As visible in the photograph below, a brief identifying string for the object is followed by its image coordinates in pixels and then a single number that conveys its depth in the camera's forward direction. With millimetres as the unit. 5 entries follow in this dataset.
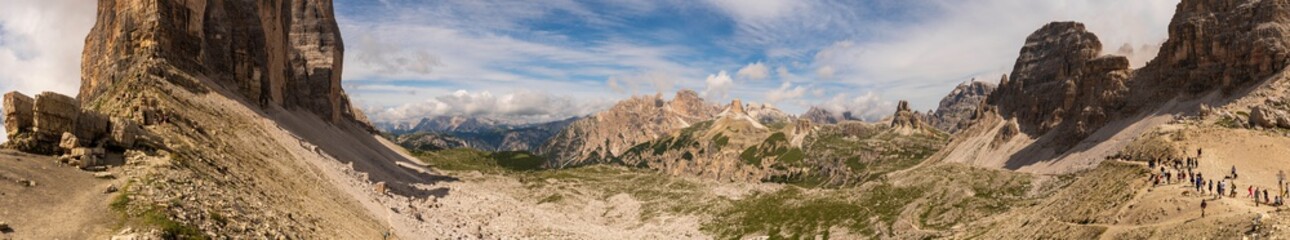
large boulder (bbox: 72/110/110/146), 41000
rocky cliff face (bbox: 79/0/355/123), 82625
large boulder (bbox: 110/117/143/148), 42281
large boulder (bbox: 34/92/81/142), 38531
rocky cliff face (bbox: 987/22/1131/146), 179875
